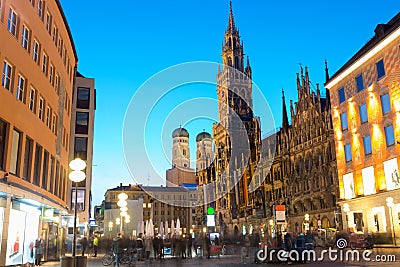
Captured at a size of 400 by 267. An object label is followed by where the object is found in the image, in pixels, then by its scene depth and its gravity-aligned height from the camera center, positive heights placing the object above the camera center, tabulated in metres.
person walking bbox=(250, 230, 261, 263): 23.84 -0.87
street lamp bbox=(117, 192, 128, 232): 28.25 +2.18
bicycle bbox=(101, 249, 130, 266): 24.82 -1.61
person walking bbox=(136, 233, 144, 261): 28.58 -1.09
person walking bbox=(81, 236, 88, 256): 31.03 -0.73
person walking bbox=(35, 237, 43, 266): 23.28 -0.96
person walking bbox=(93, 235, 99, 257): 37.54 -1.23
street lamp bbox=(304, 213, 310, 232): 58.61 +1.02
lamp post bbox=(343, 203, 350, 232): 41.25 +1.68
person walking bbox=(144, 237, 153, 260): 30.41 -1.10
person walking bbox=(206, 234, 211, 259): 29.48 -1.31
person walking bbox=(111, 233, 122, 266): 22.36 -0.94
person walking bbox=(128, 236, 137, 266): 23.48 -1.13
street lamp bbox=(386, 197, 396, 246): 32.54 +1.67
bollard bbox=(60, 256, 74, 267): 14.31 -0.98
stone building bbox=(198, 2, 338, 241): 58.75 +12.59
